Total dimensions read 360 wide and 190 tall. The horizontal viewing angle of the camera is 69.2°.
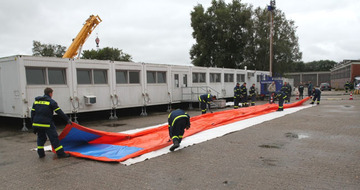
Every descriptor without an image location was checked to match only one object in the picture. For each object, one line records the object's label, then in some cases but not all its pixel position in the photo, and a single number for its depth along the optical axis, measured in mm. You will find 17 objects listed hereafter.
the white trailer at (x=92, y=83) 10180
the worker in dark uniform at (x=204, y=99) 11528
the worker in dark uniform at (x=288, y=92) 20694
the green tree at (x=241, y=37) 38094
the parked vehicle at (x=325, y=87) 48906
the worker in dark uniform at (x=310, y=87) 22734
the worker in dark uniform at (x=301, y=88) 24547
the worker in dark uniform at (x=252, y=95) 18141
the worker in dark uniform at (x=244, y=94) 17192
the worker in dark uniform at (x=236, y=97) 16094
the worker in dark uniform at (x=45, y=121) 5934
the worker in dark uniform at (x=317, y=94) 18594
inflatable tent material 6117
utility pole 27173
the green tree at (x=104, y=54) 47781
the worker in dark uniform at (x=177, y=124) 6643
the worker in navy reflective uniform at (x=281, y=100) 14244
